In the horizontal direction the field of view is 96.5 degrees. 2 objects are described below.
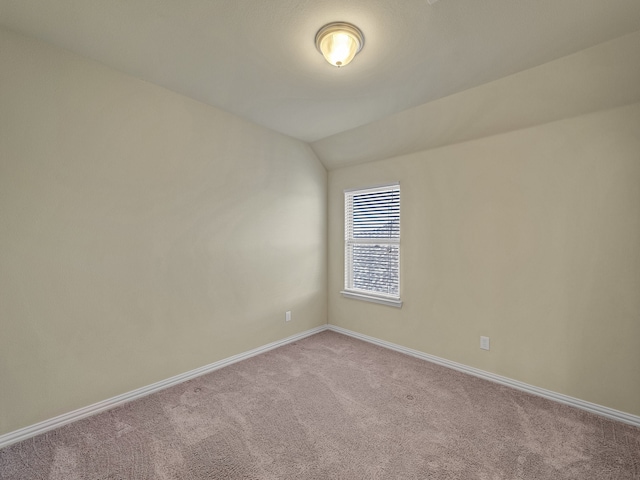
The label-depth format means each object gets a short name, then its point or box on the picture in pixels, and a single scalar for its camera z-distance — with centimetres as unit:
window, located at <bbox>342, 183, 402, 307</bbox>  328
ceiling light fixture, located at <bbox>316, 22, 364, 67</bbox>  165
